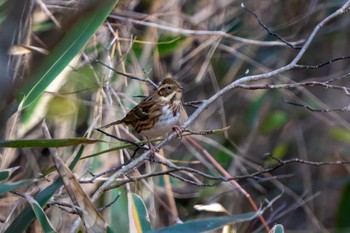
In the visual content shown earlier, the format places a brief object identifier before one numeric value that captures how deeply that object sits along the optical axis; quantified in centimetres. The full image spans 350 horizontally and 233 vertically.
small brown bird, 639
